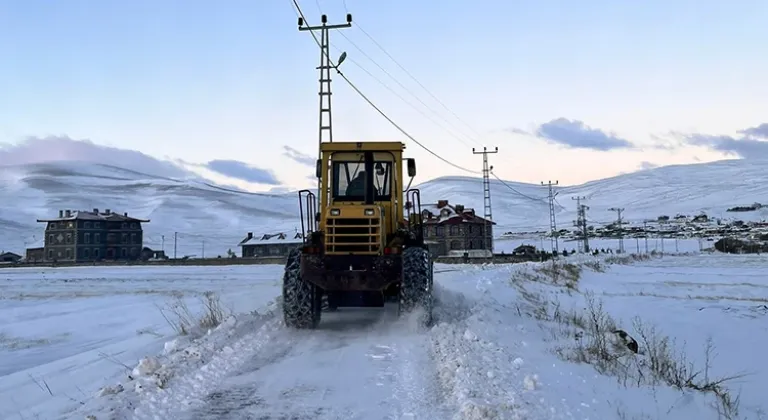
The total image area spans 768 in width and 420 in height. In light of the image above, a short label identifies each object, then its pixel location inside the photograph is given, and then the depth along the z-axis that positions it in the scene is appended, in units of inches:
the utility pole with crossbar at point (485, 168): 2389.3
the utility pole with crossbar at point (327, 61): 997.2
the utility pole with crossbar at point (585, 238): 3284.0
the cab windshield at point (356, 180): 493.4
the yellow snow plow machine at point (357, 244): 430.6
